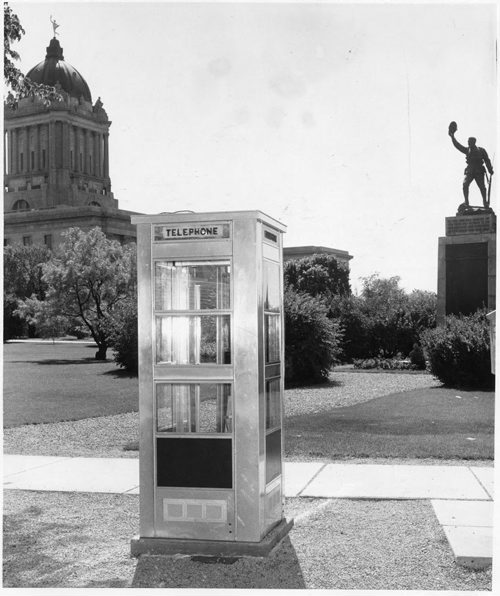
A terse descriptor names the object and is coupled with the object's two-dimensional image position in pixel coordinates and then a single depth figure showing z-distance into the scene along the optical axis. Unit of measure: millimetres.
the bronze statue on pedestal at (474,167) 26078
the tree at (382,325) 34125
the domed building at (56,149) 134375
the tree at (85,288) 40031
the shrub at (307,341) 24547
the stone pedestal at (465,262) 25766
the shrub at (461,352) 21766
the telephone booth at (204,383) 7051
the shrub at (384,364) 31117
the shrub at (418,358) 30953
